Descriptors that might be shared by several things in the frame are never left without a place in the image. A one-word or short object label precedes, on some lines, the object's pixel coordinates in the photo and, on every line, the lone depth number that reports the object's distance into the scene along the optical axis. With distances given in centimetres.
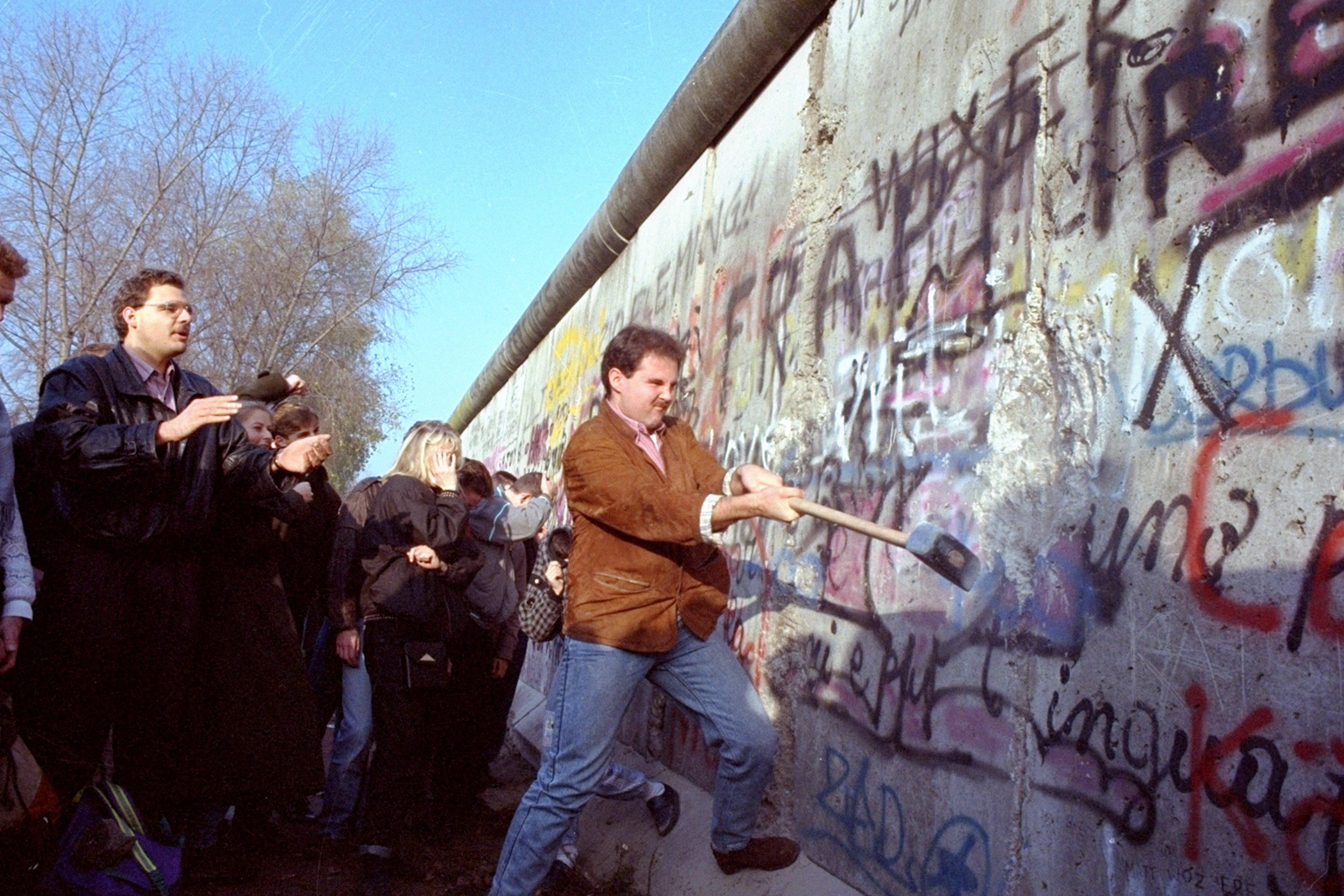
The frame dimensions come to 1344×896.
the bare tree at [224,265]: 1264
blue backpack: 308
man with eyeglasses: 332
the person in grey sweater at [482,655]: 535
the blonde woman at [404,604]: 427
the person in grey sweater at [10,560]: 312
